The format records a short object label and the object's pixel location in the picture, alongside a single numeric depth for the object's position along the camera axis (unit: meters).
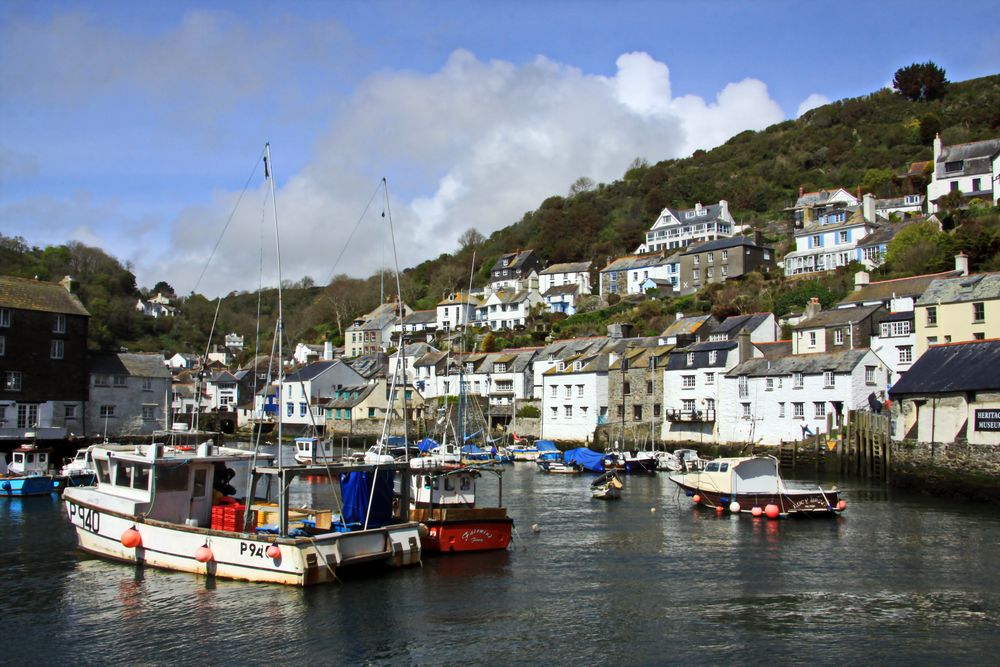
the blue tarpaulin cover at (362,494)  23.09
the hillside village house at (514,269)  122.69
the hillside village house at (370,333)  113.44
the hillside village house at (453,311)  110.05
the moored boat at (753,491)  33.88
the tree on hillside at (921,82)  127.25
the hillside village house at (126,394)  62.22
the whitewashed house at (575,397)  66.75
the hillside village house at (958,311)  47.81
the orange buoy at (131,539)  23.33
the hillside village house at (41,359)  55.97
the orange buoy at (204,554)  21.72
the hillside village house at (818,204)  94.44
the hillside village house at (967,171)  79.31
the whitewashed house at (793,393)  51.81
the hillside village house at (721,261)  89.38
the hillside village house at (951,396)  37.97
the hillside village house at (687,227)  105.12
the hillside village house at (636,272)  97.94
